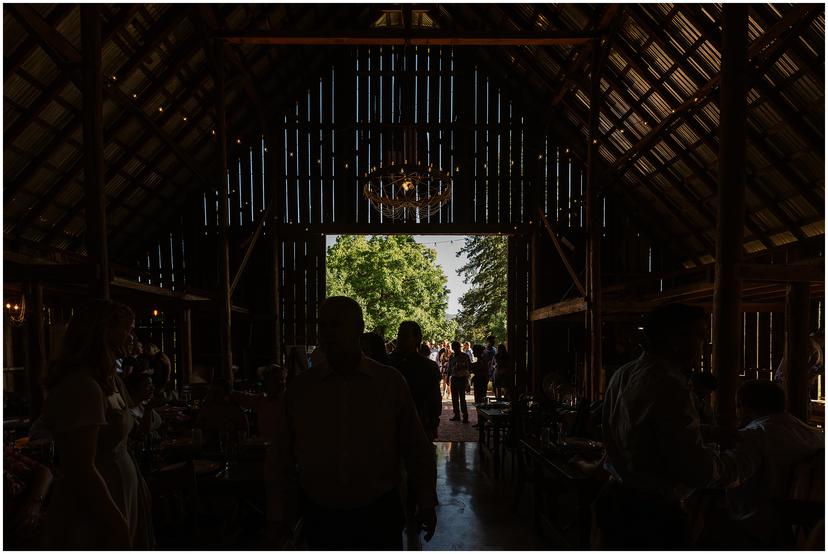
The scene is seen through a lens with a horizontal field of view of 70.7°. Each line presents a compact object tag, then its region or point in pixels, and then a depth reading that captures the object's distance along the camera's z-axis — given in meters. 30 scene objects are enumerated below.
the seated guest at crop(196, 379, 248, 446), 5.62
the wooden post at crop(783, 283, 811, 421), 6.15
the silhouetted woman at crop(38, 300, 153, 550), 2.19
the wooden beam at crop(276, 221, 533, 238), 14.56
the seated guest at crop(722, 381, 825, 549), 3.33
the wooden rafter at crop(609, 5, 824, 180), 6.76
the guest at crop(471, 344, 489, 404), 13.15
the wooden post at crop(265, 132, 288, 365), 14.57
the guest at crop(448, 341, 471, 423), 12.50
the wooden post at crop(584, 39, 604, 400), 10.49
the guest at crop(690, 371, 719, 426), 5.89
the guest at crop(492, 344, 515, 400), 12.66
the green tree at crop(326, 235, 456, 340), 28.53
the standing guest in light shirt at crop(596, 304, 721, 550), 2.17
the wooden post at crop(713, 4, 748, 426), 5.44
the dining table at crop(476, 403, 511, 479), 7.95
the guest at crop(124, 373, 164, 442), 4.95
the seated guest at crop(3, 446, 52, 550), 2.72
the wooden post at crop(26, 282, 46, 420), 6.49
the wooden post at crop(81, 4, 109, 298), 6.26
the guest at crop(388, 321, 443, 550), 4.90
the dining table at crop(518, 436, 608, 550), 4.55
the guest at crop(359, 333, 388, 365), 4.58
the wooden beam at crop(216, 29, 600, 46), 10.15
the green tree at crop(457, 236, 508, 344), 30.06
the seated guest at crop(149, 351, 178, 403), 10.08
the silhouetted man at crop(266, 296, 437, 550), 2.25
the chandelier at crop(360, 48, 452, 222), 8.21
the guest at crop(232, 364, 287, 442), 5.75
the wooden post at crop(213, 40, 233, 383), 10.67
